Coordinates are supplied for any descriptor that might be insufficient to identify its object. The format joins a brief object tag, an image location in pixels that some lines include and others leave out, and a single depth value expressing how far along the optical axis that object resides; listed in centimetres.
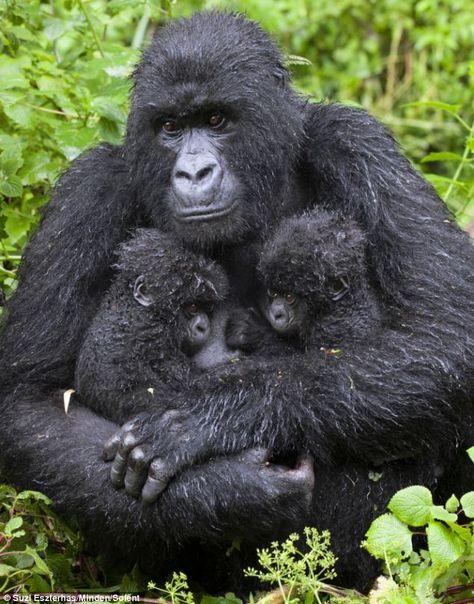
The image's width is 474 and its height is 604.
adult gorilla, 923
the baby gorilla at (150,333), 962
